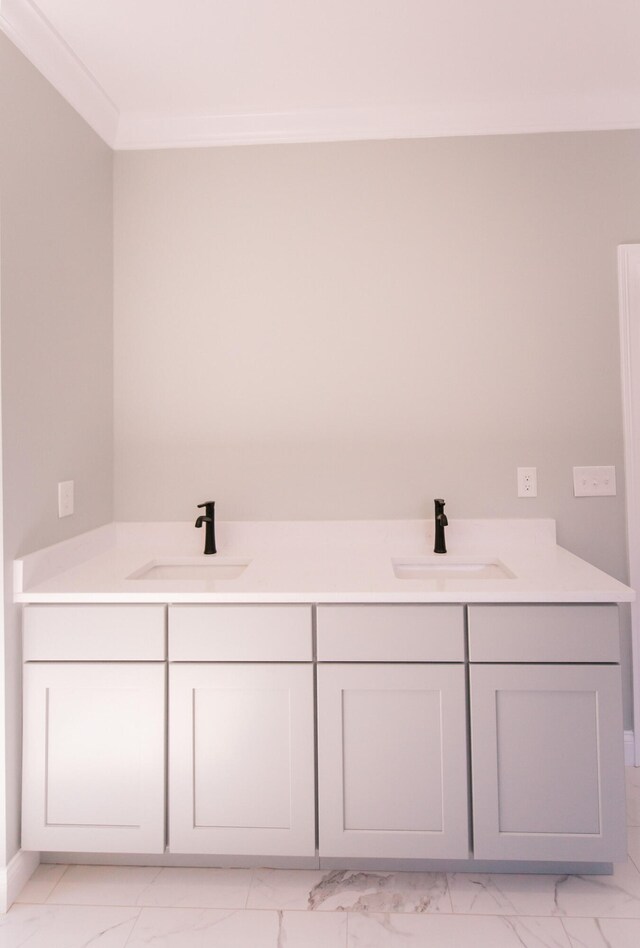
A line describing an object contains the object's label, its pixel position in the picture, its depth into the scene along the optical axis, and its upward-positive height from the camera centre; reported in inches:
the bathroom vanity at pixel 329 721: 66.1 -25.5
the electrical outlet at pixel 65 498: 78.0 -0.5
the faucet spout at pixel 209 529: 87.5 -5.2
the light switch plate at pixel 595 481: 90.0 +1.0
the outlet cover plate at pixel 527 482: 90.3 +1.0
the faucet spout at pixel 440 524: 85.0 -4.8
